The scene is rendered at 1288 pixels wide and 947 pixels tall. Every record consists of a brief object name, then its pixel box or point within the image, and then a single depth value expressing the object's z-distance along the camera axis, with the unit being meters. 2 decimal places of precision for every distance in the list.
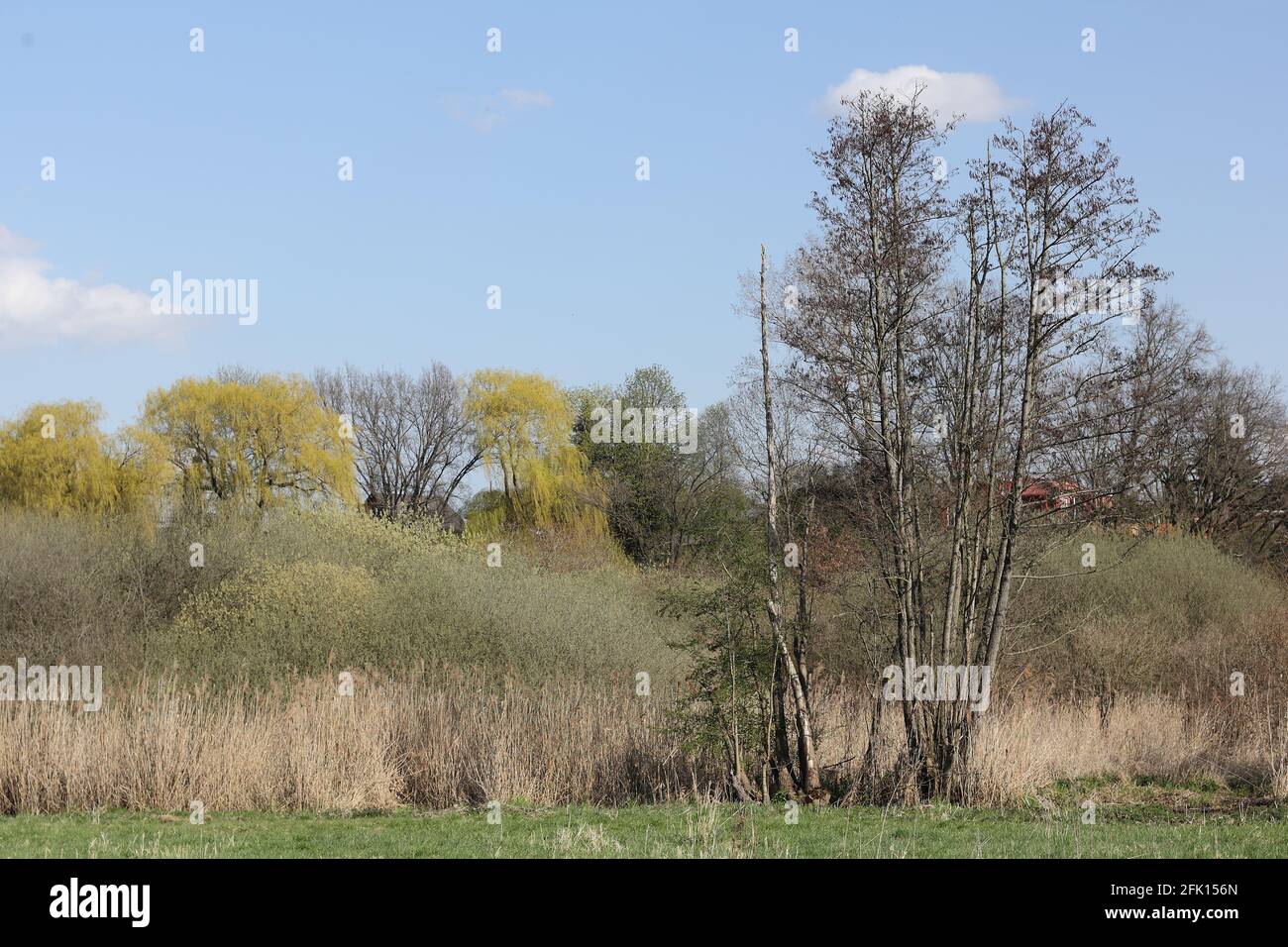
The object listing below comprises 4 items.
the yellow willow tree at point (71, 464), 46.50
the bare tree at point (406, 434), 61.47
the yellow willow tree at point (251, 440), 49.03
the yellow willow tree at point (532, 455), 53.25
